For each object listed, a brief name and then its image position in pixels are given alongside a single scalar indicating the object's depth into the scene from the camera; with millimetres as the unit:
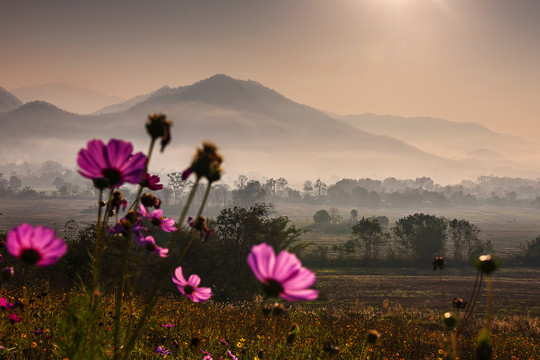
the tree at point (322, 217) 104375
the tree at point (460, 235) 52719
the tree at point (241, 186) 166550
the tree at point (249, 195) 152000
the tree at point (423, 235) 51000
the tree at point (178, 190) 160125
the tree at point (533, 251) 53781
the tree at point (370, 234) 50250
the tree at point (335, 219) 107100
